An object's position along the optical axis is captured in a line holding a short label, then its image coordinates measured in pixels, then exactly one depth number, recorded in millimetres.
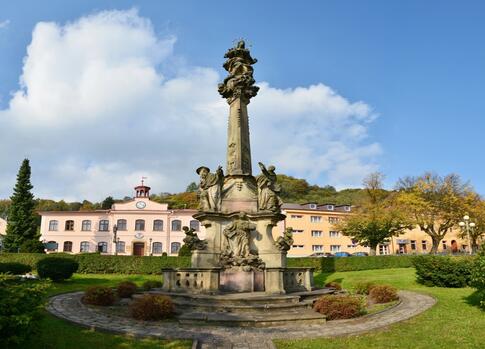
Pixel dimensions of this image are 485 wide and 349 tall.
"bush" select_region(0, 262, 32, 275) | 21831
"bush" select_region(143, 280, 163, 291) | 17288
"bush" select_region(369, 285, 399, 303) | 15281
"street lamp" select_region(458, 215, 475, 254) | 31094
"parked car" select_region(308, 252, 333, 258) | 58553
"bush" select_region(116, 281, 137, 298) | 15867
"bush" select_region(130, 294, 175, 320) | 11648
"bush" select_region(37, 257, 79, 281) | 21656
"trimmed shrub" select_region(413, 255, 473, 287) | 18047
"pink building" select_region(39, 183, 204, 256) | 55875
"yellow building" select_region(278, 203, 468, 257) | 61688
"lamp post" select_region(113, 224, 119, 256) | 52009
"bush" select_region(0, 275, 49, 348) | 6715
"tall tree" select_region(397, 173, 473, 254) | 45875
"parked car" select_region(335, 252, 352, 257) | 58500
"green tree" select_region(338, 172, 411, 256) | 43688
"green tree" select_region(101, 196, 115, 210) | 84812
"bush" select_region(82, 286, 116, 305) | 14102
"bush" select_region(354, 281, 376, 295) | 17405
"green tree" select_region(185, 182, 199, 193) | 105319
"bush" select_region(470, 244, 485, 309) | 11906
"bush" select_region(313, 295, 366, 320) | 12094
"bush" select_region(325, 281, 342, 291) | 18100
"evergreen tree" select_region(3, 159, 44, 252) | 44312
